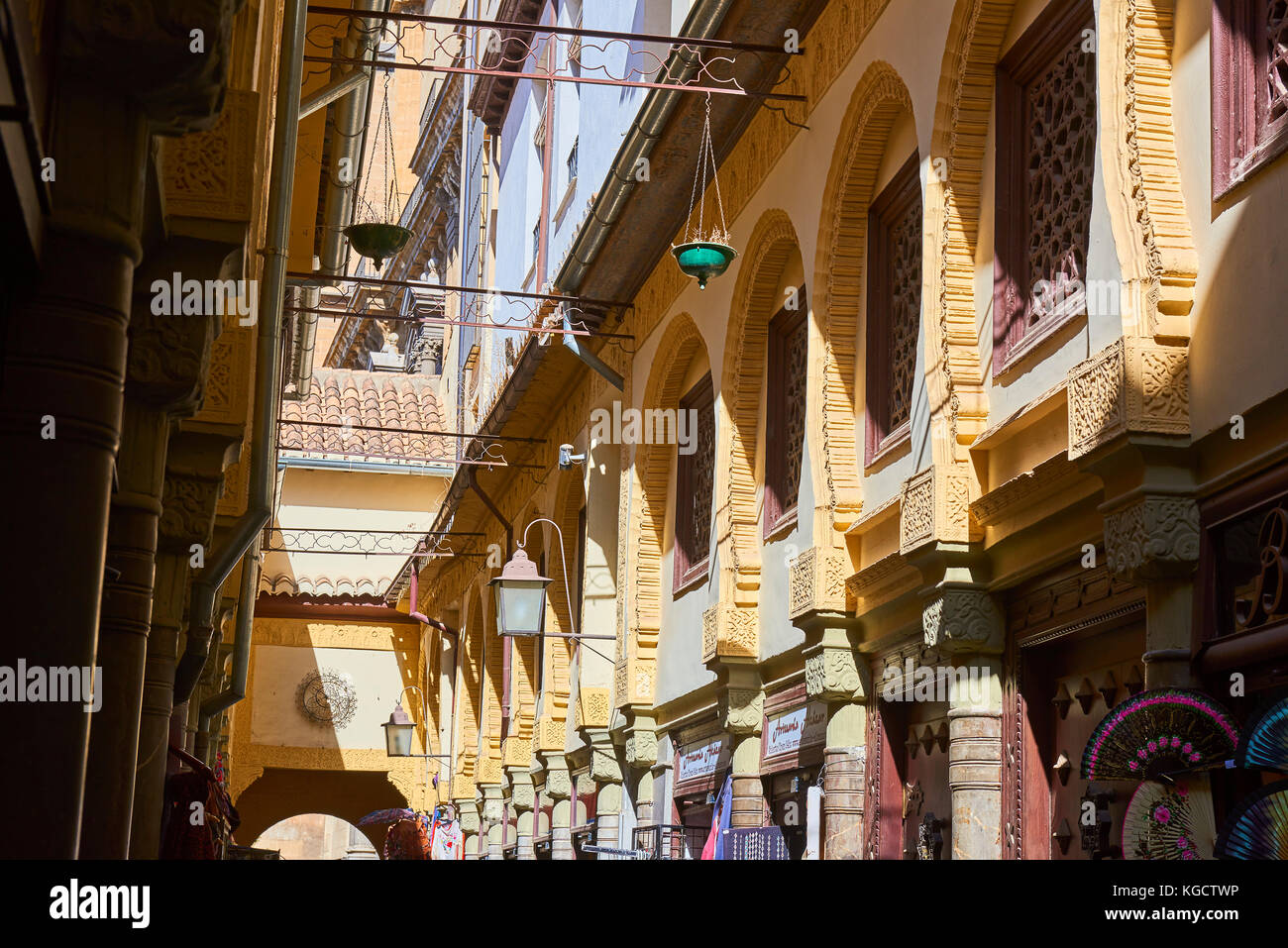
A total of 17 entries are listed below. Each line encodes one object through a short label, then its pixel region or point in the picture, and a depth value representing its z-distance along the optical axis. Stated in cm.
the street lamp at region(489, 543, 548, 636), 1600
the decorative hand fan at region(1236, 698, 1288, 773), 500
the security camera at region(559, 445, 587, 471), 1842
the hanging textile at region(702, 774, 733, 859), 1241
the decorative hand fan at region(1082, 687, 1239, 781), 566
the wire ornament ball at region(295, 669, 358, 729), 3281
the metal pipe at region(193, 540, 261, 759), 1555
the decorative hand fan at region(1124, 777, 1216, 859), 578
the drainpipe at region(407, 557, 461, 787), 2895
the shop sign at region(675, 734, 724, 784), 1346
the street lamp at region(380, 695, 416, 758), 2691
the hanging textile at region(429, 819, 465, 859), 2641
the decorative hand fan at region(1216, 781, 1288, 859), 477
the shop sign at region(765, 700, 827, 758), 1079
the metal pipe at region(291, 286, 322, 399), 1780
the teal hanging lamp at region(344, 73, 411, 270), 1419
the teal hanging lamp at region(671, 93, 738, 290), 1084
